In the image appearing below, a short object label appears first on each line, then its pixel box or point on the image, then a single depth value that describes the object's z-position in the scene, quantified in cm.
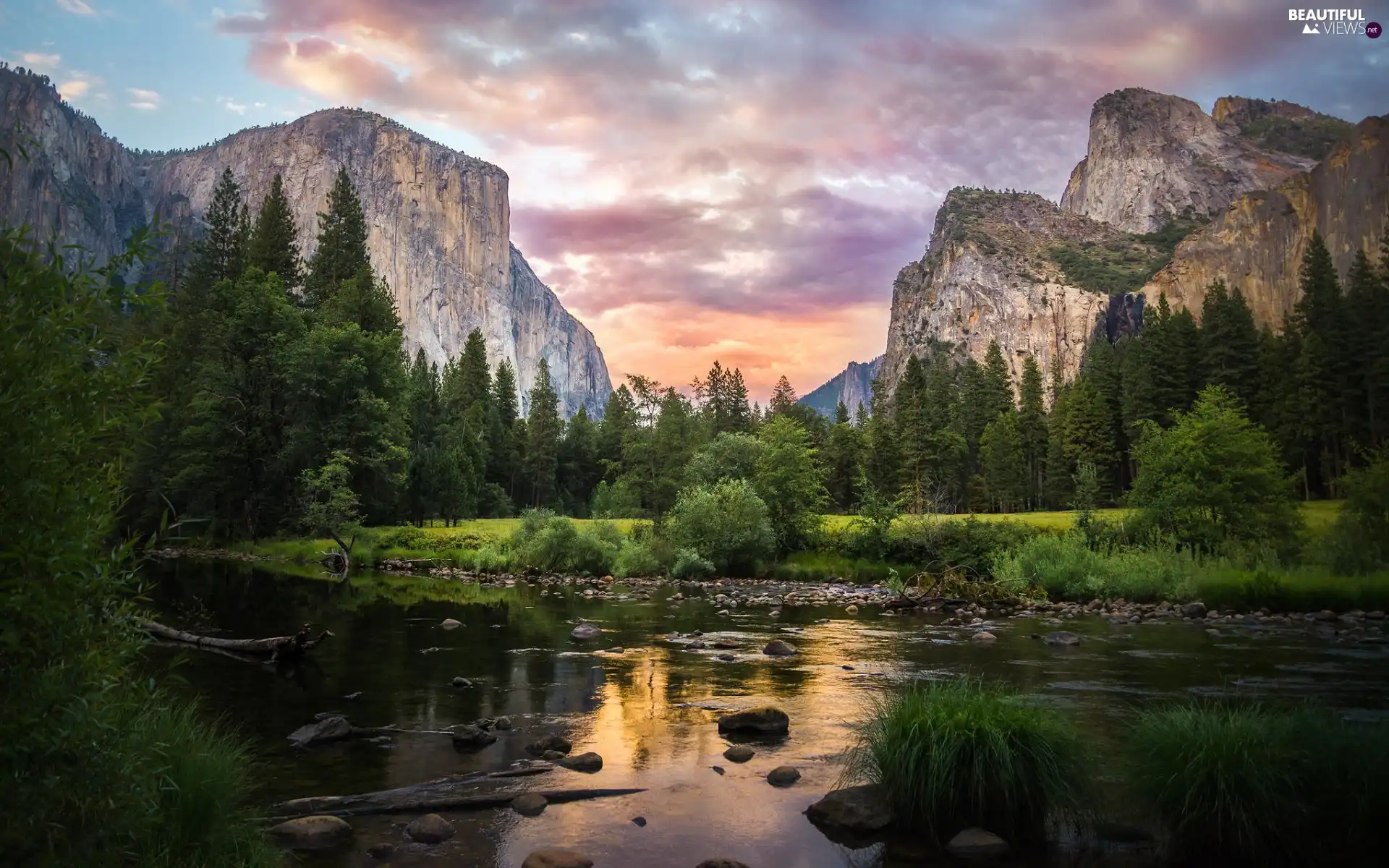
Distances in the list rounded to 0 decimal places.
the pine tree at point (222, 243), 7012
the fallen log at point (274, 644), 1784
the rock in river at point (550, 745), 1182
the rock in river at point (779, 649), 2026
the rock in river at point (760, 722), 1296
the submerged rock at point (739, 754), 1163
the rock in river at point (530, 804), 944
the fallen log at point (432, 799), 917
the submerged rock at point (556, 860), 774
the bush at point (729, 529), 4647
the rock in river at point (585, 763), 1115
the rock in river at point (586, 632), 2282
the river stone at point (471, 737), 1200
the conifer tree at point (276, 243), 7162
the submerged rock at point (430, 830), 855
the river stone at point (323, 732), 1180
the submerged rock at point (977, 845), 809
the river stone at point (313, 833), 819
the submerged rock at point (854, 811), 881
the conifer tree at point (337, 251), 7344
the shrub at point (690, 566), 4428
